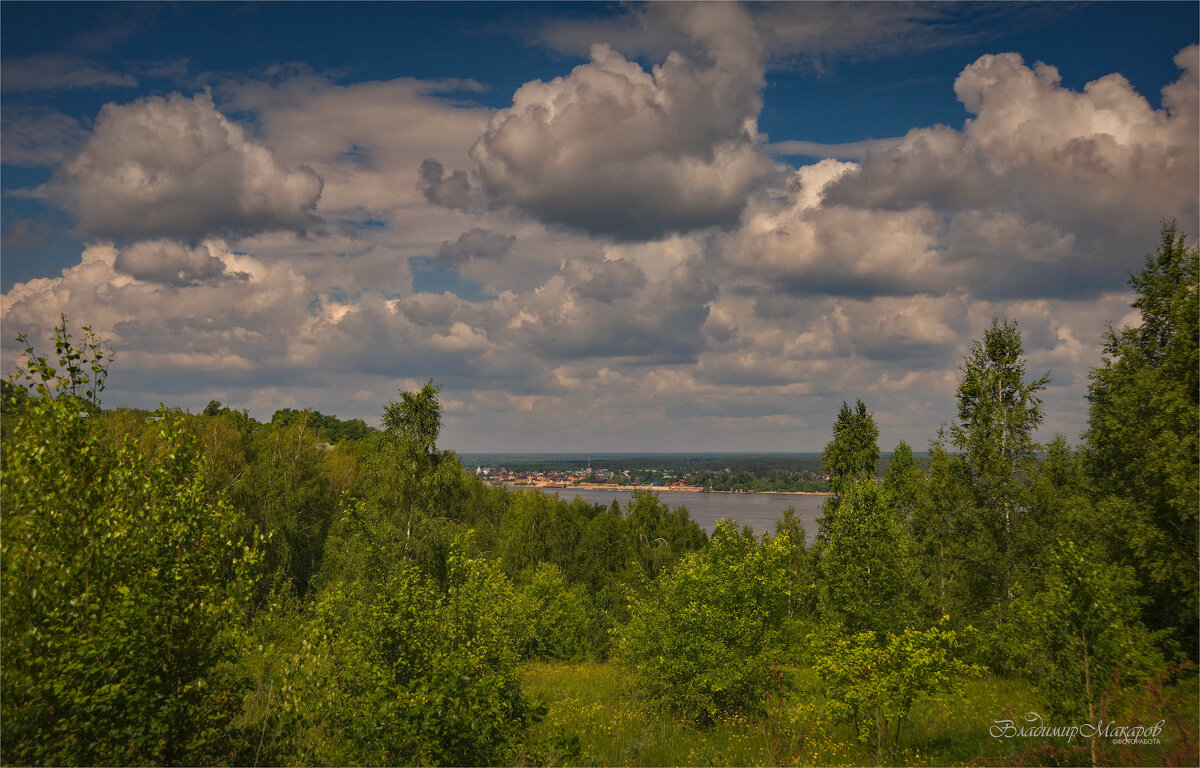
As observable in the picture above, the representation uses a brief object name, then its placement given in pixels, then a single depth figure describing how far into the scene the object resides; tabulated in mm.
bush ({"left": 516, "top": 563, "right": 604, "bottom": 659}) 36031
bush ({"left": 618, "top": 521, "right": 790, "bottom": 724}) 16062
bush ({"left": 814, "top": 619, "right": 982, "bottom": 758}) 13031
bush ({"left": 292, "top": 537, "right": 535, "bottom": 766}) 7176
